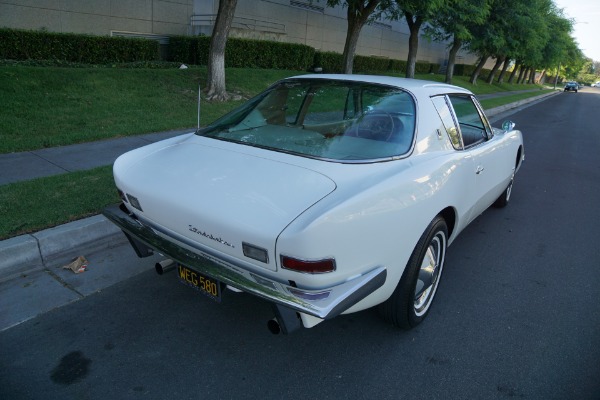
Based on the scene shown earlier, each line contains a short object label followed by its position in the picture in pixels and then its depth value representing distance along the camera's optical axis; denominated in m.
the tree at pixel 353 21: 13.64
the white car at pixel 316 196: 2.17
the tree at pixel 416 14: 13.13
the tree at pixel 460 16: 17.84
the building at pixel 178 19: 13.62
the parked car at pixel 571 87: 60.75
